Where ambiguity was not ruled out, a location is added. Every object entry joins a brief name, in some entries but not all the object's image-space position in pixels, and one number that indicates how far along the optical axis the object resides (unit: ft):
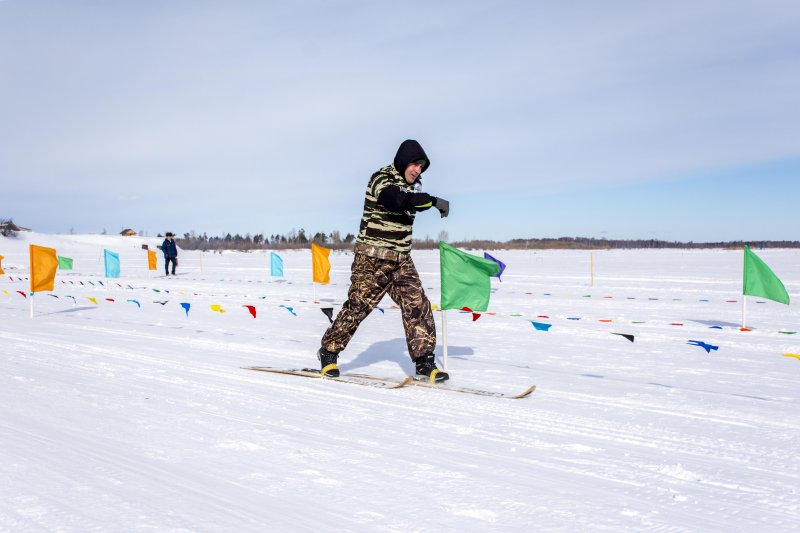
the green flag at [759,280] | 27.07
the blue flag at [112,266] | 71.07
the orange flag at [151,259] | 75.87
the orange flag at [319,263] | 44.05
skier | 14.53
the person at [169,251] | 77.86
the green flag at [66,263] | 84.68
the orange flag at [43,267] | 29.48
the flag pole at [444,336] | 15.81
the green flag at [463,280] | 16.39
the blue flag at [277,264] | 65.16
